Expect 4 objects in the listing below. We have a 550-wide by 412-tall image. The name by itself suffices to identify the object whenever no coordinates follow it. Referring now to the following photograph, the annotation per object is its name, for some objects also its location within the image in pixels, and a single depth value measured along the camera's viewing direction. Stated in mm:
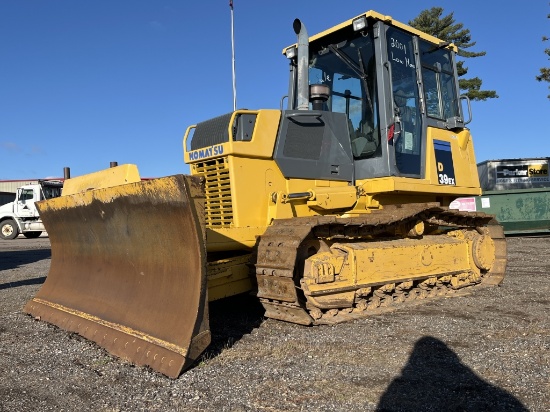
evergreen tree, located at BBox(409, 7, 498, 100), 30406
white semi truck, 22688
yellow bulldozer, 4156
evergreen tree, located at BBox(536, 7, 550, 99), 24891
